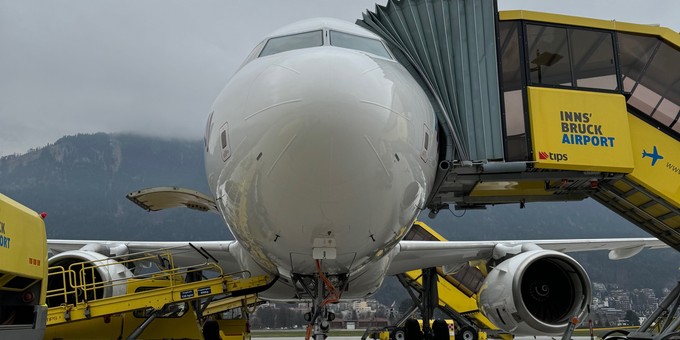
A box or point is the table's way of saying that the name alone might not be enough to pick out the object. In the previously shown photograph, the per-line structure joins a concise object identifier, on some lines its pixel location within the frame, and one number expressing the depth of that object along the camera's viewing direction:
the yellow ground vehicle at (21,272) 5.46
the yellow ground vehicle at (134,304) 7.93
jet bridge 6.90
